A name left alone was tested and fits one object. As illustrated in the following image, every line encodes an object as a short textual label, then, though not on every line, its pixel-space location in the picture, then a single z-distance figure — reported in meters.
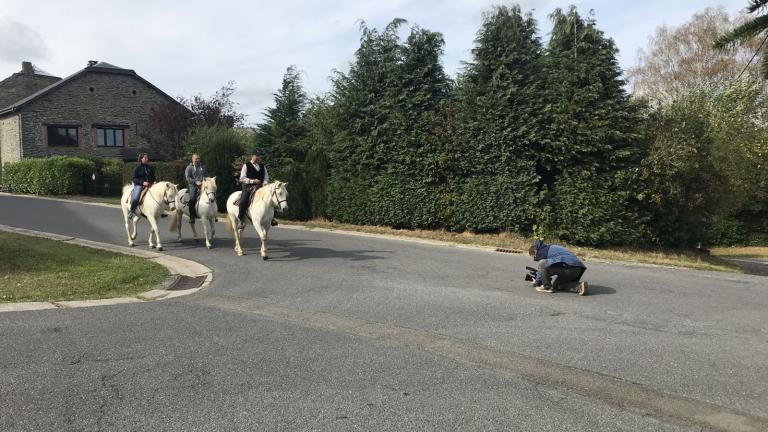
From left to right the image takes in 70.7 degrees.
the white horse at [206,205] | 13.03
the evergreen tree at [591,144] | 15.84
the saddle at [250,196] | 12.62
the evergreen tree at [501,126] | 16.81
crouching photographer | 9.02
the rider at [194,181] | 13.60
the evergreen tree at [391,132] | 19.19
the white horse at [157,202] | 13.00
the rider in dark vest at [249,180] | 12.67
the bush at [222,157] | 25.44
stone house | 39.78
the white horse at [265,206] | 11.62
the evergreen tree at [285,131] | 24.19
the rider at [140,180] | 13.50
